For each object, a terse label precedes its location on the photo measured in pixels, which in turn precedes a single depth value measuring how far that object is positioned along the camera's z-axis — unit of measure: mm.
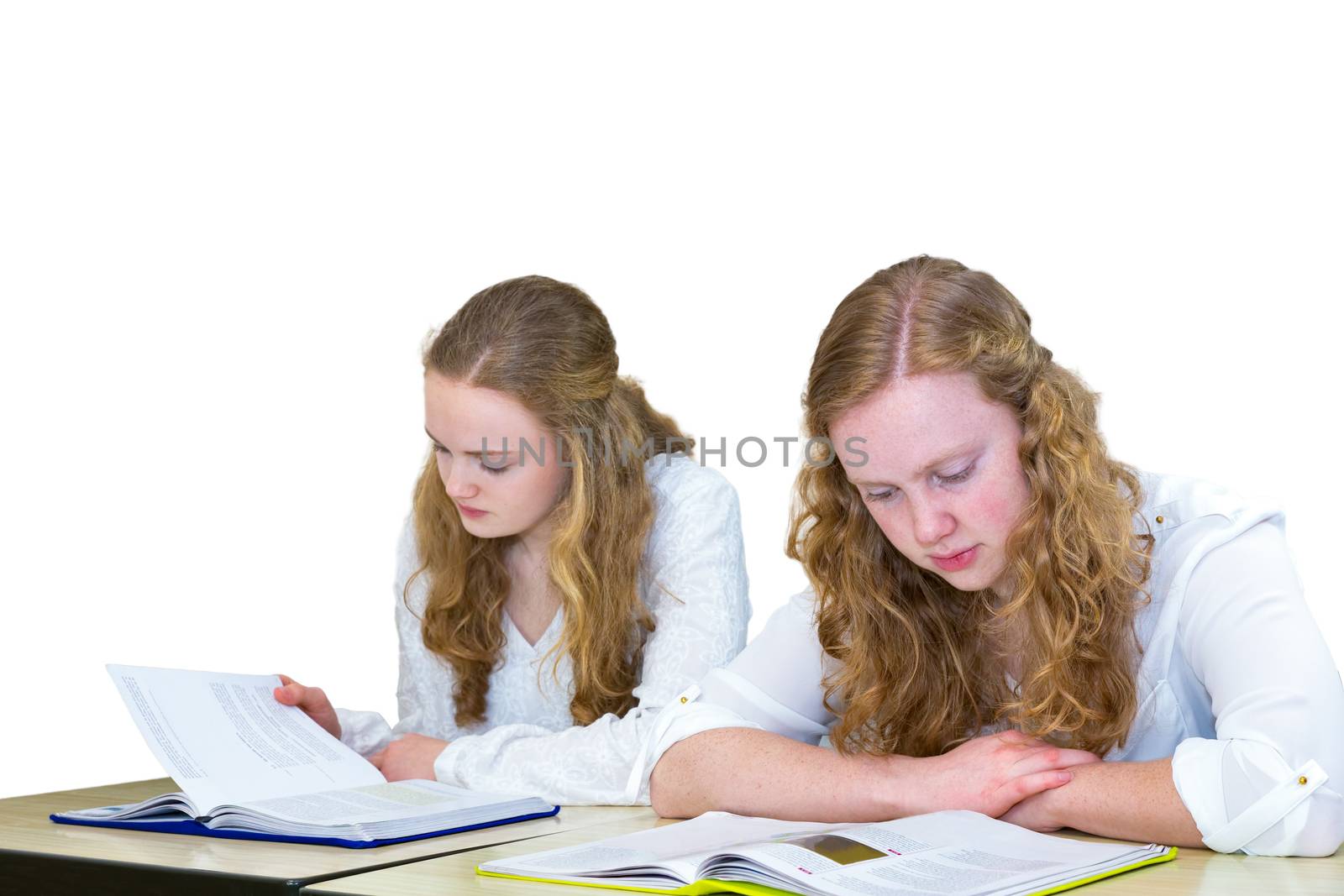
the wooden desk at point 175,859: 1883
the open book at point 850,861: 1804
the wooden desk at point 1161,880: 1822
